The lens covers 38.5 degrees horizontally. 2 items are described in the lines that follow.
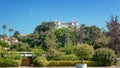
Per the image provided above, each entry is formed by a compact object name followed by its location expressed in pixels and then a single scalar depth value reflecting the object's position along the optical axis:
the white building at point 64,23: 92.36
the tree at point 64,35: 49.17
